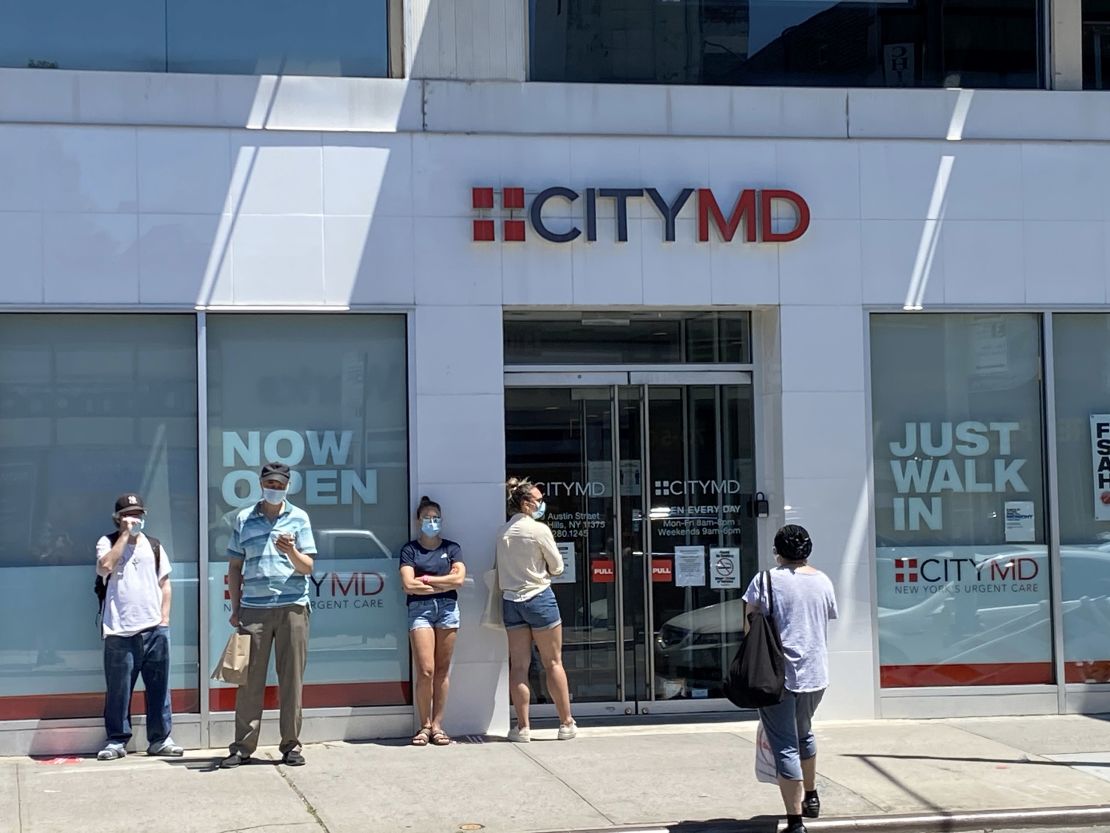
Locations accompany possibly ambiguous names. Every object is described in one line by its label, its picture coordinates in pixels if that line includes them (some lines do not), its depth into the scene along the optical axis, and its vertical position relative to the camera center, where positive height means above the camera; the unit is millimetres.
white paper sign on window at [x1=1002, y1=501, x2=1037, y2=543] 11742 -555
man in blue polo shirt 9789 -902
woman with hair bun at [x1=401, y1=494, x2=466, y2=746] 10523 -1057
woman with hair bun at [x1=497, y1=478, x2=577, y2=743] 10516 -1011
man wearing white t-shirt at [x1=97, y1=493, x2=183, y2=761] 10047 -1093
